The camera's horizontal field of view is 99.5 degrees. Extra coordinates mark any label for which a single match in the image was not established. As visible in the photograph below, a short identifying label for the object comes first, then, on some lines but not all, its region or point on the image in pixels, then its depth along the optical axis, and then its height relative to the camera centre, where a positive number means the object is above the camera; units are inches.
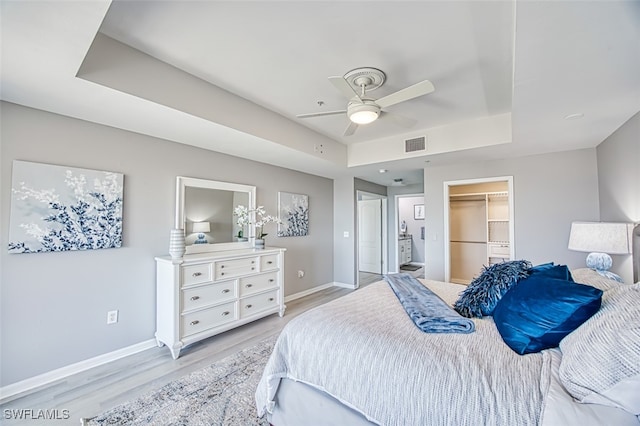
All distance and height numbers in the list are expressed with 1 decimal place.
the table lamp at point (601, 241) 86.8 -6.9
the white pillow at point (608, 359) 34.7 -19.5
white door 267.0 -14.8
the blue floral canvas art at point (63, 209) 86.1 +4.8
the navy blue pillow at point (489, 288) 68.8 -17.8
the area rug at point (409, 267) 302.3 -53.2
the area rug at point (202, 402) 72.4 -52.7
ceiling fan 80.2 +39.3
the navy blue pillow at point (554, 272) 64.2 -12.7
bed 36.9 -25.7
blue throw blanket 61.1 -23.0
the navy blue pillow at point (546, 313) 48.7 -17.7
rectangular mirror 128.4 +4.6
